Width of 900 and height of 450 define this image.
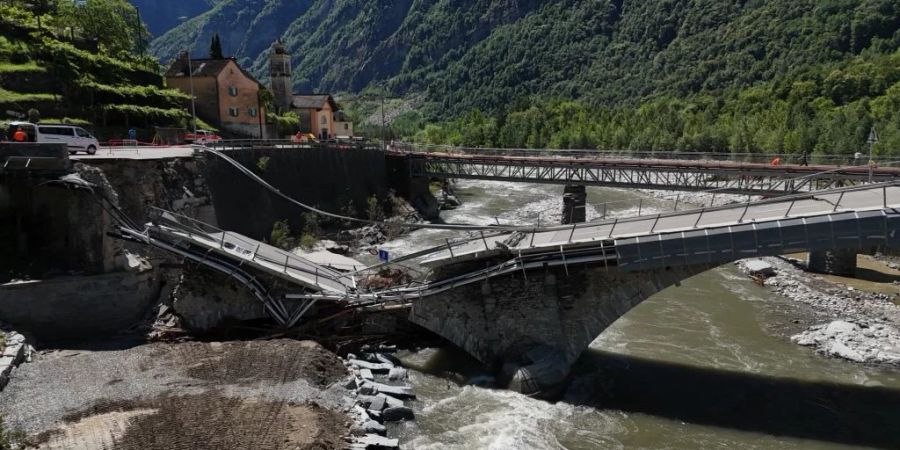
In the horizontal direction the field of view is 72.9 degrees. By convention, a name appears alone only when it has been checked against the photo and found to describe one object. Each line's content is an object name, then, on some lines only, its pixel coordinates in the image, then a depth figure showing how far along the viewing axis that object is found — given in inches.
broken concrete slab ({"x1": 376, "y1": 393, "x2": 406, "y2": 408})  733.9
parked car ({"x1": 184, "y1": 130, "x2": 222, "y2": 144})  1664.4
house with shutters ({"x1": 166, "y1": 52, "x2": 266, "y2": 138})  2245.3
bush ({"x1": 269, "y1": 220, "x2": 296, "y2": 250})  1523.1
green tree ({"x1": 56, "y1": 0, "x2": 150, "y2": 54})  2194.9
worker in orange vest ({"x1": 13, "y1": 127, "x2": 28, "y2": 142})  1000.2
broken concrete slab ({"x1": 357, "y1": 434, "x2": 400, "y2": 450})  630.5
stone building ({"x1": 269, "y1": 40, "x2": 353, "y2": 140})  2859.3
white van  1144.8
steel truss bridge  1525.6
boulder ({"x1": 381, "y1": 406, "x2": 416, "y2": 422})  720.3
